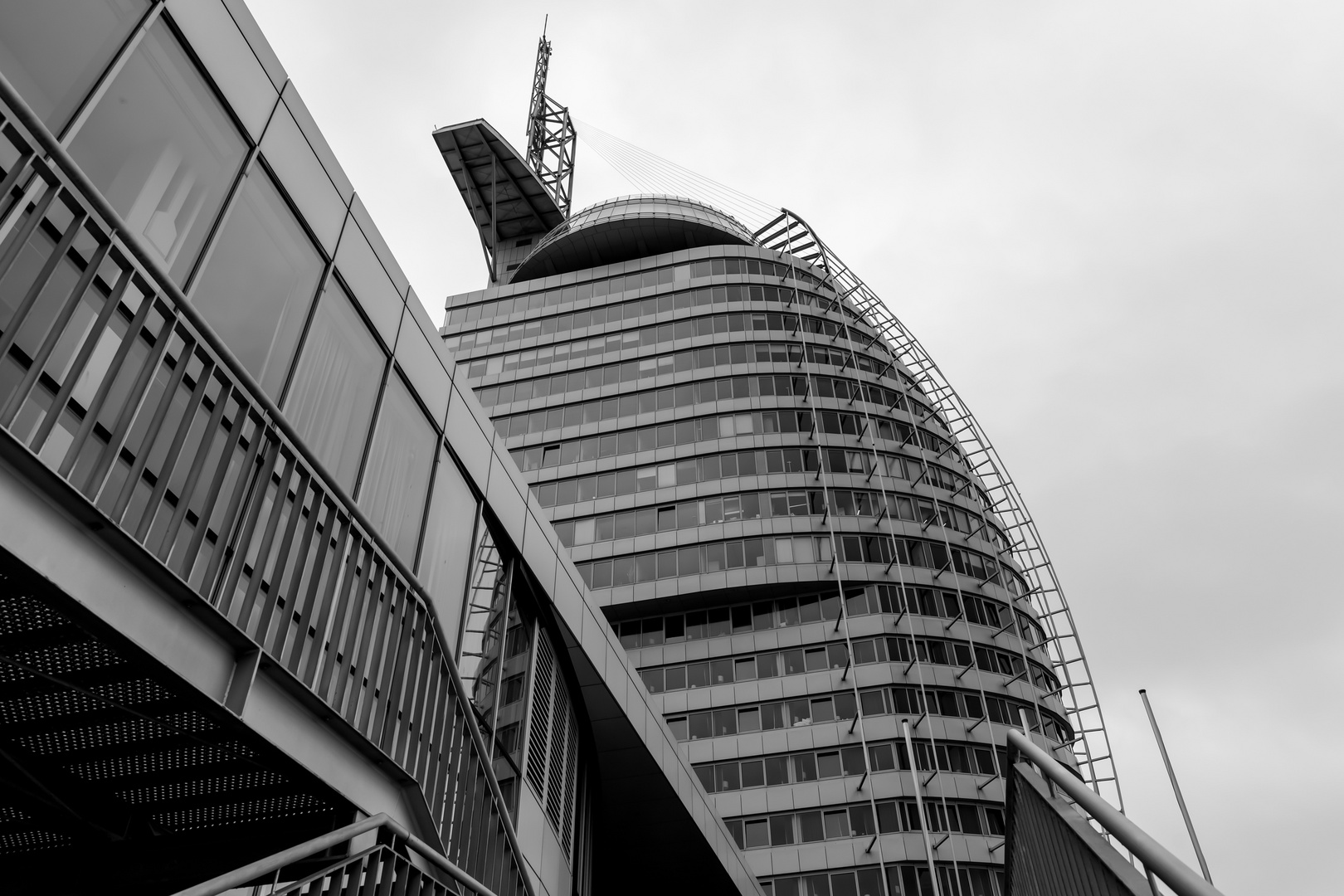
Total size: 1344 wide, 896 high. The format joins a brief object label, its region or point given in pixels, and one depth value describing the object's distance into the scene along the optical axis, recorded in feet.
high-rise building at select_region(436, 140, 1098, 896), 141.79
